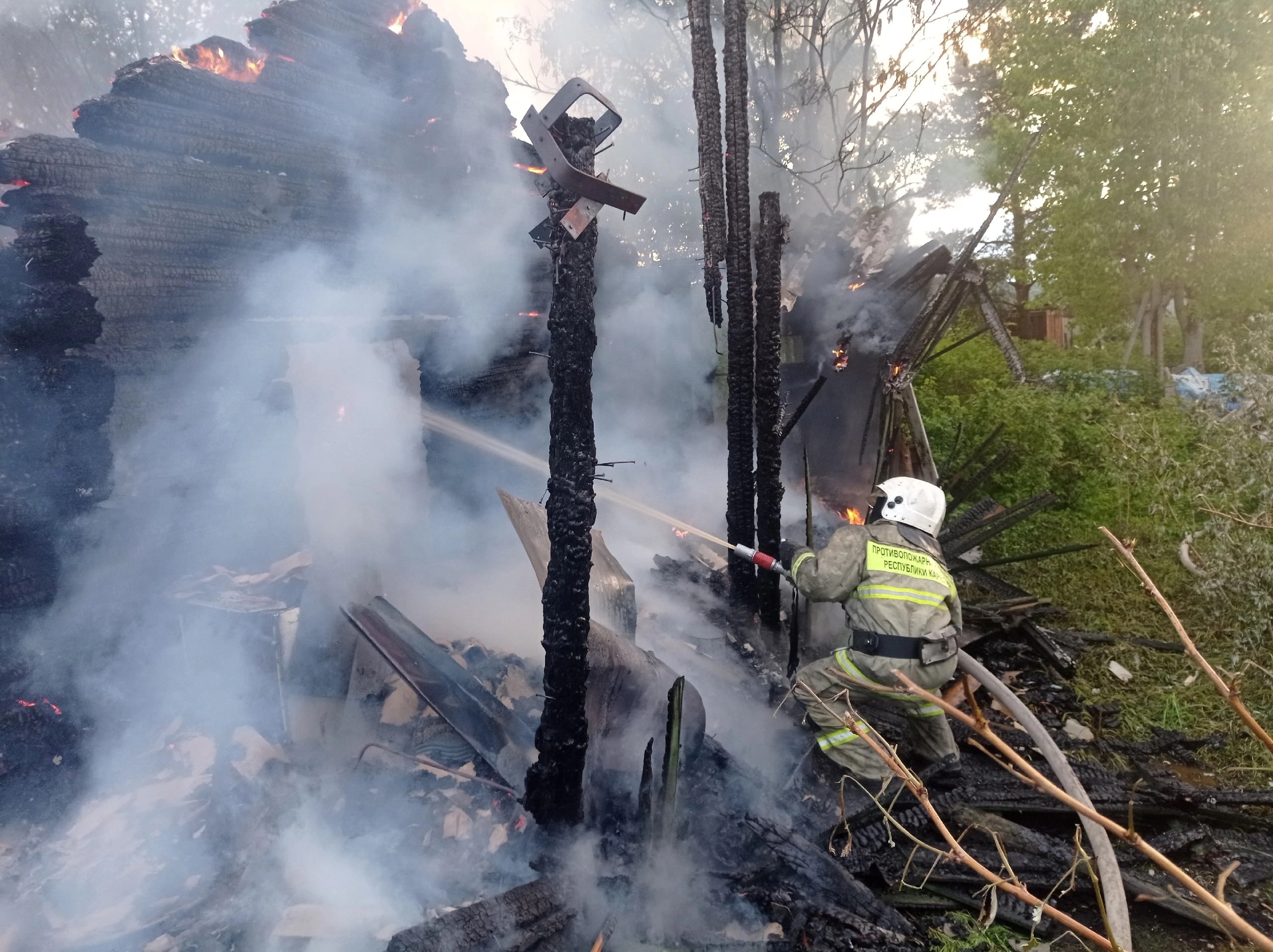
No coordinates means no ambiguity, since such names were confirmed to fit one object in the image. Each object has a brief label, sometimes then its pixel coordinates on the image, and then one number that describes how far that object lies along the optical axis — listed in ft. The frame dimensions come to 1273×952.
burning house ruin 12.86
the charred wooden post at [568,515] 11.52
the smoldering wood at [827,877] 12.53
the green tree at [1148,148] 45.70
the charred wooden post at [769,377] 19.12
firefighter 14.75
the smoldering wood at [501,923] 10.96
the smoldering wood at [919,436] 29.32
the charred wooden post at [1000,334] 31.30
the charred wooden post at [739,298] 19.43
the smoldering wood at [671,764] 13.30
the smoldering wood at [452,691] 15.75
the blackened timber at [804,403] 25.12
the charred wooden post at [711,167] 19.94
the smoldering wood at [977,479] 25.82
